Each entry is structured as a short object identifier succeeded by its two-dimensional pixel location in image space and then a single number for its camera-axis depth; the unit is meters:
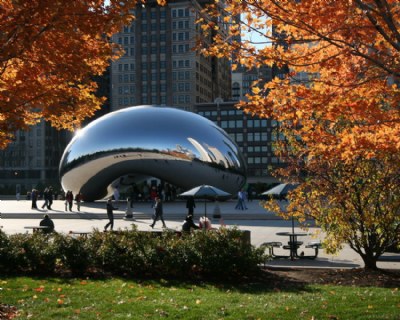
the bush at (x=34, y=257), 12.39
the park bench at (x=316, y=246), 15.09
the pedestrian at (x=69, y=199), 35.00
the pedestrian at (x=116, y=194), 39.47
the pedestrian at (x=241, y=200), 34.34
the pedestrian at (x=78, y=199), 34.32
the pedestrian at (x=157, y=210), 23.86
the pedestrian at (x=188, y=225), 16.65
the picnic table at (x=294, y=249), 15.11
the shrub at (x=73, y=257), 12.29
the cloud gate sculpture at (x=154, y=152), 36.22
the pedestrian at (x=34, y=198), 37.77
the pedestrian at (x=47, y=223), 19.41
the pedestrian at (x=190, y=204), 27.71
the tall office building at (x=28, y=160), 125.50
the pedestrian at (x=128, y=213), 30.38
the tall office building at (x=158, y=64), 122.62
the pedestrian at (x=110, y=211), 23.12
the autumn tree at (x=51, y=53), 8.07
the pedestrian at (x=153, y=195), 38.96
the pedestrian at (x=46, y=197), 37.50
